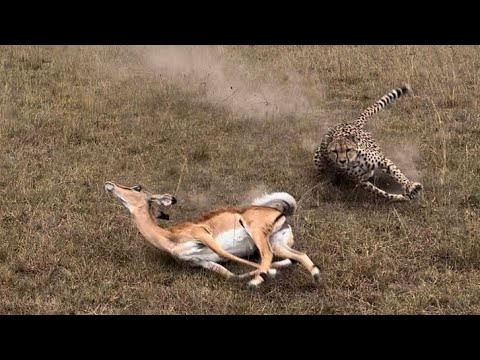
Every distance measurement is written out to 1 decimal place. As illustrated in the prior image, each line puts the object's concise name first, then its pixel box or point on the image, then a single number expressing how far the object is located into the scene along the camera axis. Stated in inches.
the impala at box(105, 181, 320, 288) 230.8
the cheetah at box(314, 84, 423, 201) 299.9
